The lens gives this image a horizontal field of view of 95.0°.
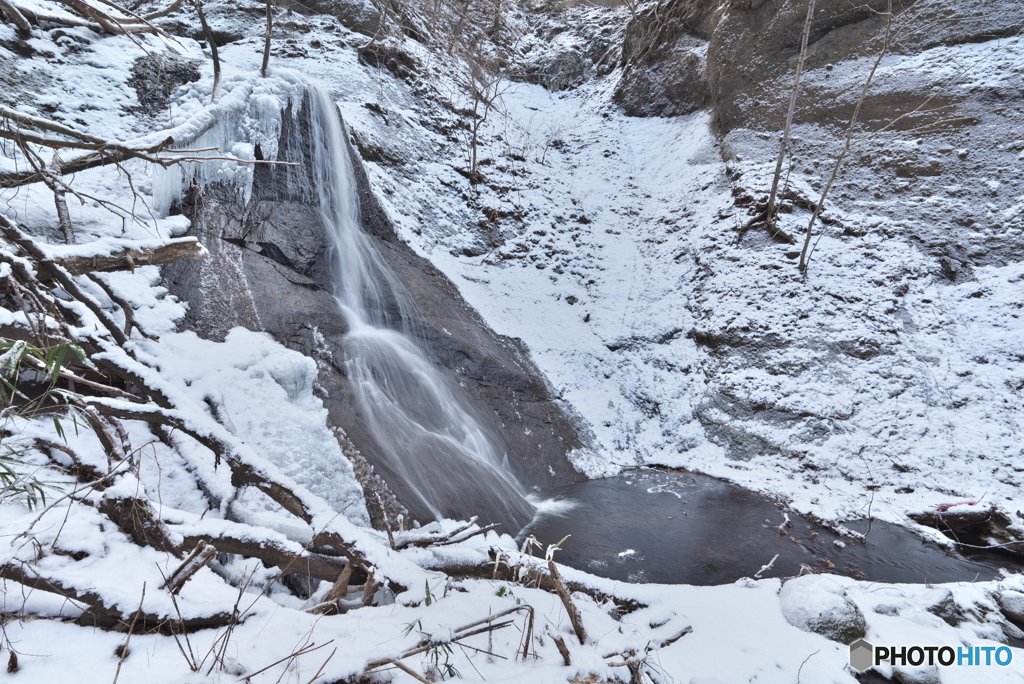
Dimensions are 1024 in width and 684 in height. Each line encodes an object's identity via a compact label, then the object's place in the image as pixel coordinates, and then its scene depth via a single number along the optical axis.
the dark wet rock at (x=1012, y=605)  3.21
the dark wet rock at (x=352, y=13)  11.93
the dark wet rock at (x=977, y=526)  5.04
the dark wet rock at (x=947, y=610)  3.02
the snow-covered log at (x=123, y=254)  2.92
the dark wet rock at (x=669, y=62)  13.69
